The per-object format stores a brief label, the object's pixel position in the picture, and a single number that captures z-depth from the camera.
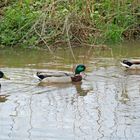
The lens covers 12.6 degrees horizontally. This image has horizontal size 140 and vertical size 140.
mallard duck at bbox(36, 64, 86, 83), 12.18
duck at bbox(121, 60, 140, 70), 13.65
